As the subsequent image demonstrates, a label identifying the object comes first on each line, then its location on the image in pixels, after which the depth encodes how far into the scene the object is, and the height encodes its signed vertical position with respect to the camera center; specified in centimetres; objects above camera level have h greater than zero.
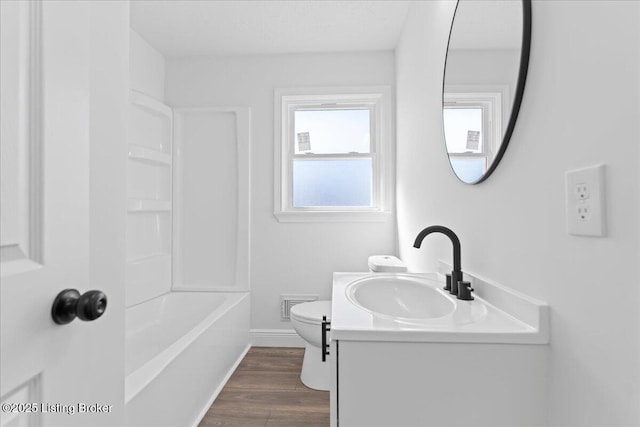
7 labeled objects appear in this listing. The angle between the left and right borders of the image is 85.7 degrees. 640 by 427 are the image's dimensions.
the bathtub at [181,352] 132 -74
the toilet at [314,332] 198 -68
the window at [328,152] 268 +50
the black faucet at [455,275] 112 -20
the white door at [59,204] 49 +2
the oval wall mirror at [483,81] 94 +43
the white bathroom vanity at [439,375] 79 -37
